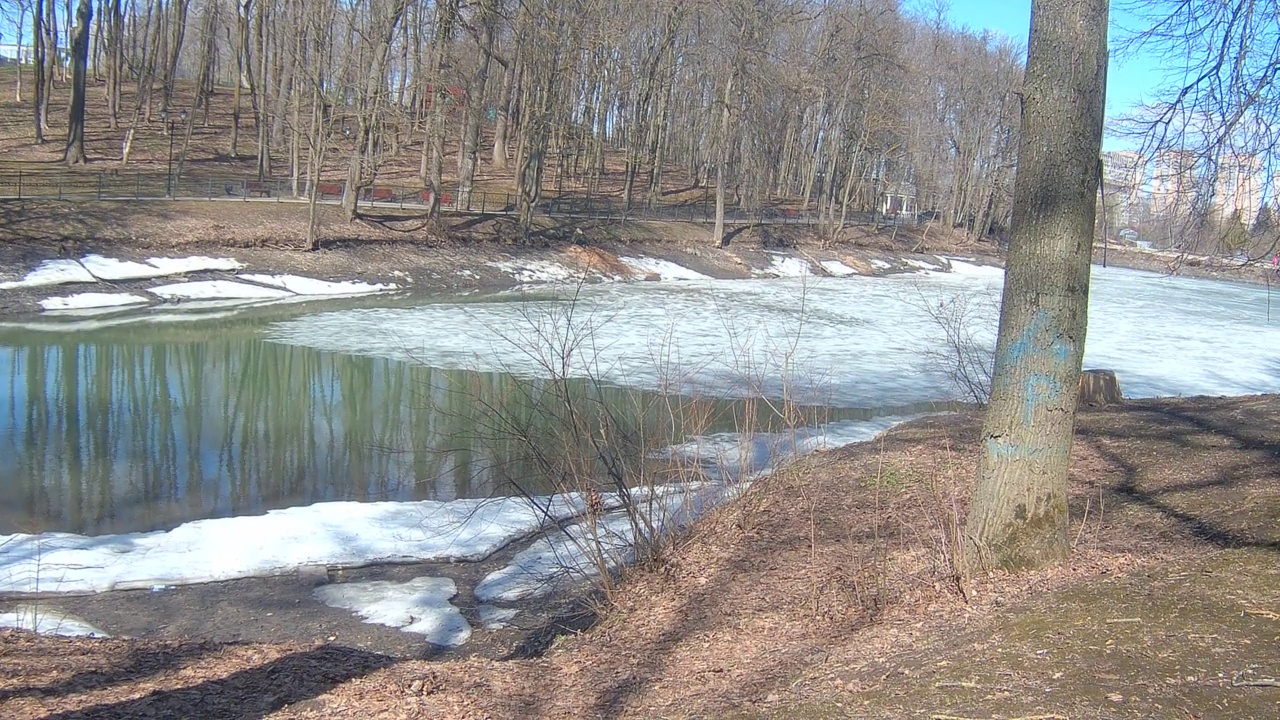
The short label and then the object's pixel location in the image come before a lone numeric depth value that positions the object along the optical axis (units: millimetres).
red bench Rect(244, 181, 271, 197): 35438
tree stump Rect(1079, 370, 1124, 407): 13883
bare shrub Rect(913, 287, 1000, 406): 14844
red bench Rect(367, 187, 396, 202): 39281
